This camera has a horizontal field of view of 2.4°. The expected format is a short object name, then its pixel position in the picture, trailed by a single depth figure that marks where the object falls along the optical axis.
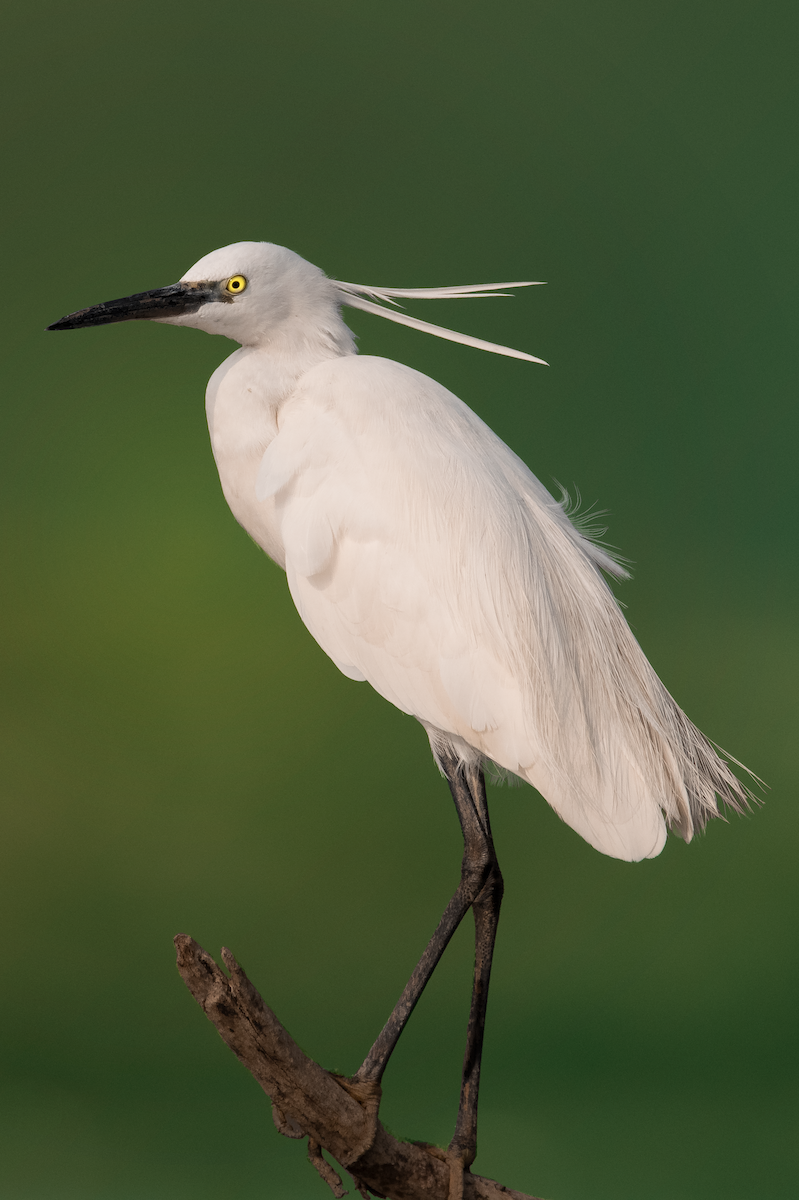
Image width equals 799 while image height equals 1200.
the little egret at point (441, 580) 9.37
